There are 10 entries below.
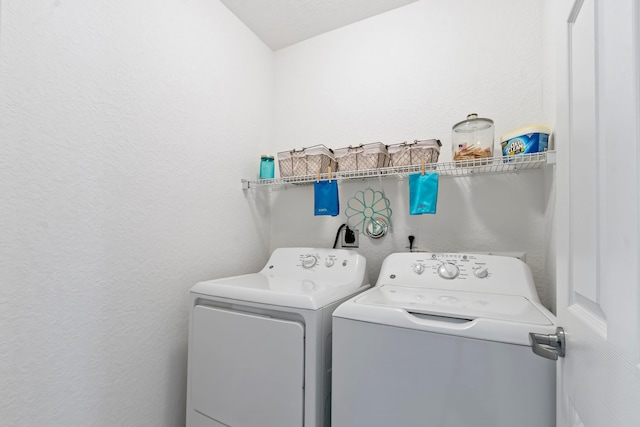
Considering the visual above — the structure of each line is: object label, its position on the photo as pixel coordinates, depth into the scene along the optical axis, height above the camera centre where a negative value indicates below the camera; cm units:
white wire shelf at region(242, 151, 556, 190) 120 +24
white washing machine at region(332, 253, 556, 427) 76 -42
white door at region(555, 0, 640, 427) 37 +1
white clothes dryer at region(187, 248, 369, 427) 101 -52
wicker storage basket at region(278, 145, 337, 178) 165 +32
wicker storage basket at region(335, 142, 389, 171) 154 +32
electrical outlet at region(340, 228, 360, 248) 178 -15
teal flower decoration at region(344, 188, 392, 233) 172 +5
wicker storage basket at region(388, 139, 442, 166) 144 +33
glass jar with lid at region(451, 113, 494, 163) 131 +37
